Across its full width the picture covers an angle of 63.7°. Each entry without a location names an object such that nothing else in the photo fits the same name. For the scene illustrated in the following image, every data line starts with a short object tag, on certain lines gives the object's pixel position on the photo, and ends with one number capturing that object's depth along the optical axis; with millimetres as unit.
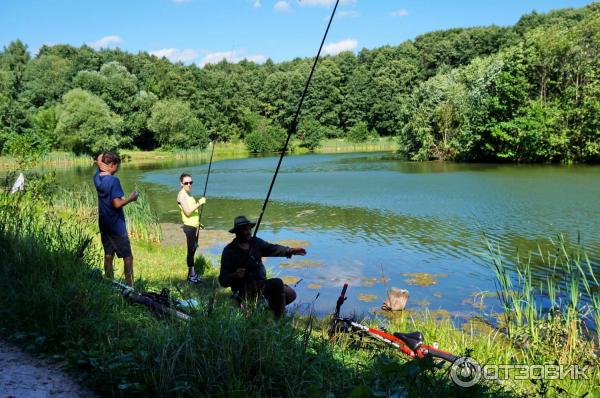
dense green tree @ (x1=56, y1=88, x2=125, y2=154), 49500
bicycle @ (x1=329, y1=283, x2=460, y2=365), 4176
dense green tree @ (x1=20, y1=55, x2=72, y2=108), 66256
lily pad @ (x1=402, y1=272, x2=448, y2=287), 9164
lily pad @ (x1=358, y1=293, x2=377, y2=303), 8320
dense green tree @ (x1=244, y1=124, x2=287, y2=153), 66938
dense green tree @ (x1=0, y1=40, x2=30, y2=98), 69125
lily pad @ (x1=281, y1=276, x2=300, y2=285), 9273
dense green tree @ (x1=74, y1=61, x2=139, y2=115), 62000
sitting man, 4812
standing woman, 7918
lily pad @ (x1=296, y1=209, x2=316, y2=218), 17433
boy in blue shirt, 6117
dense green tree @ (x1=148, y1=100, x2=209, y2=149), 59322
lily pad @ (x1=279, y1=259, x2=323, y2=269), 10555
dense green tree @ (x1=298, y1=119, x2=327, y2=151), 71000
